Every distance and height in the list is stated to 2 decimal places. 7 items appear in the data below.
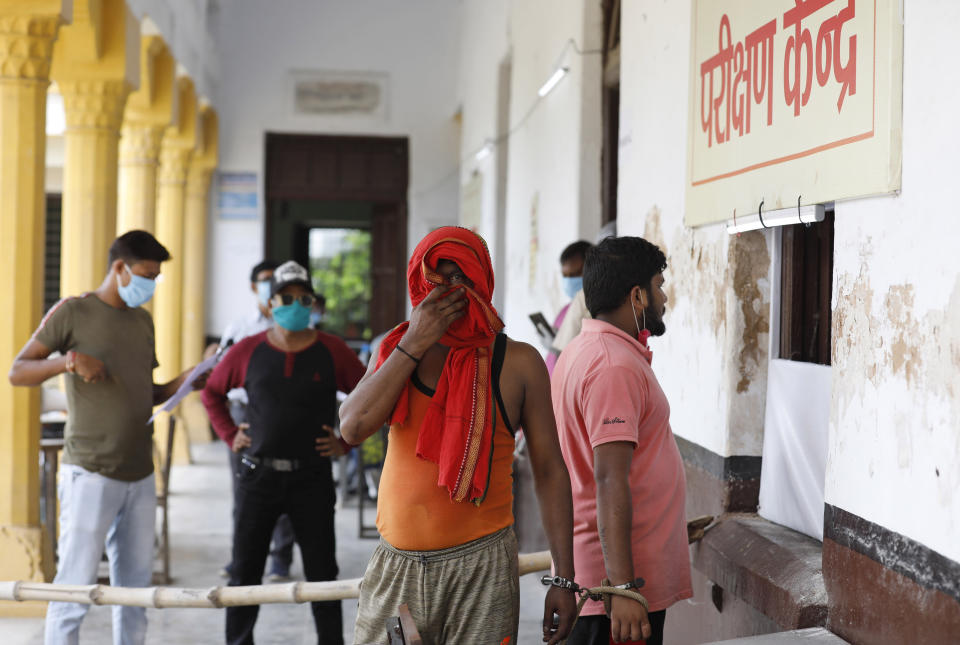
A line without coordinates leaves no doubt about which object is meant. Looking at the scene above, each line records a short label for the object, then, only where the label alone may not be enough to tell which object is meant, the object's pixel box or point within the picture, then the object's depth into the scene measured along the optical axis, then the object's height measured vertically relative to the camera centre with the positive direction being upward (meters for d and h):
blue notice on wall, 13.61 +1.38
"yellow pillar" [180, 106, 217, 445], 13.03 +0.79
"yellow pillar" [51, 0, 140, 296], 7.41 +1.15
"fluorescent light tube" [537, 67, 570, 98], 6.39 +1.45
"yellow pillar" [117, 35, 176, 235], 9.86 +1.50
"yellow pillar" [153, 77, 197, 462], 11.25 +0.86
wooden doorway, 13.79 +1.58
